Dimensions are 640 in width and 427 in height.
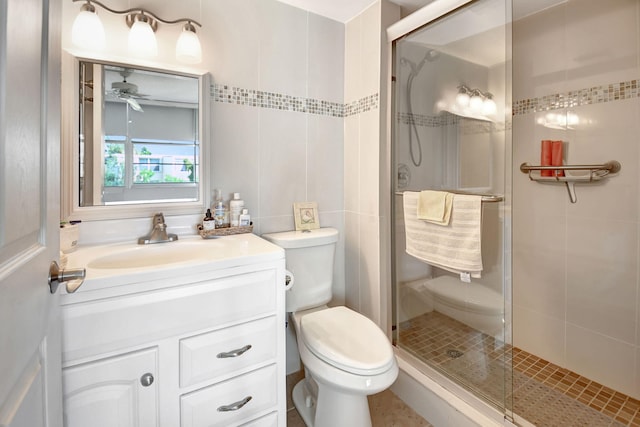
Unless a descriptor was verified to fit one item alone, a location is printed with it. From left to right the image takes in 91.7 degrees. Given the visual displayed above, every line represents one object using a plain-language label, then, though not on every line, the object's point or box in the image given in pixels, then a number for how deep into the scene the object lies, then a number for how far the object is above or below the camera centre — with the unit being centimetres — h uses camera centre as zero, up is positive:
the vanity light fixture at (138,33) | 122 +75
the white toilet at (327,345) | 117 -55
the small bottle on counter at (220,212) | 151 +0
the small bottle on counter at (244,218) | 155 -3
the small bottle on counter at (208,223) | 145 -5
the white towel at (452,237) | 140 -13
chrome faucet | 135 -10
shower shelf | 165 +21
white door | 41 +1
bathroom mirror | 125 +31
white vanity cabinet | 88 -44
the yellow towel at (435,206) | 148 +2
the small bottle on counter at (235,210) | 155 +1
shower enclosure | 138 +8
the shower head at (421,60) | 161 +81
